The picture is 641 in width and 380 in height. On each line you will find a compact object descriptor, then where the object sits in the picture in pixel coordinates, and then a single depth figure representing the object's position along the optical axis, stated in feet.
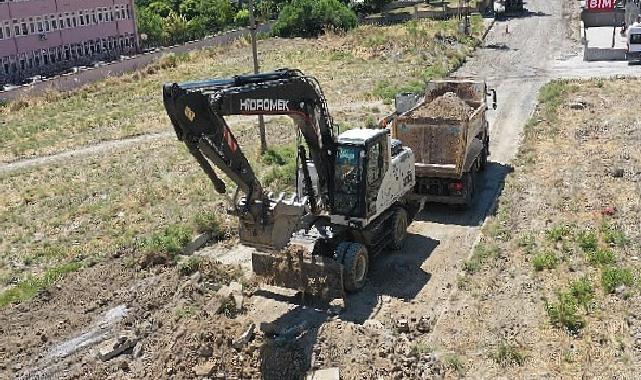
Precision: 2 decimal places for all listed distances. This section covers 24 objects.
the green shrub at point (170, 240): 50.42
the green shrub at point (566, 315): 37.55
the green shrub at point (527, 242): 48.43
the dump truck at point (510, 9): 191.47
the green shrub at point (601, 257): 45.09
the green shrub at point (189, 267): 47.03
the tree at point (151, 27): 208.74
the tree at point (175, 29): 214.34
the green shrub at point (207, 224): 55.42
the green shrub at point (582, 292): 39.83
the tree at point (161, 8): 231.09
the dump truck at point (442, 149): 55.83
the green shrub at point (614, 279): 41.34
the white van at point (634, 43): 119.14
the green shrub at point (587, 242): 47.32
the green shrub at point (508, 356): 34.88
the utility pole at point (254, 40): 71.61
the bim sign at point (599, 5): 157.29
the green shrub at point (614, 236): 47.98
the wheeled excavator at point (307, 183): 34.35
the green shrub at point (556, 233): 49.65
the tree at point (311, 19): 186.50
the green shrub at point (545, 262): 45.19
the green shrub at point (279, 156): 74.49
